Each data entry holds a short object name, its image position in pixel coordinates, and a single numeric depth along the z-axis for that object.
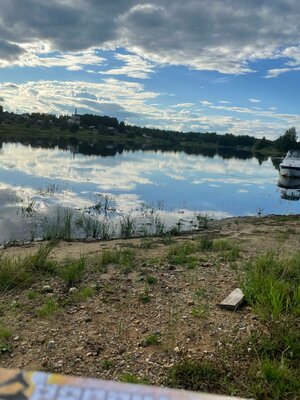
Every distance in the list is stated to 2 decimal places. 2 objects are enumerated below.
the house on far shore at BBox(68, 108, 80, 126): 144.75
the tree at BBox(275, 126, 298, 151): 114.69
